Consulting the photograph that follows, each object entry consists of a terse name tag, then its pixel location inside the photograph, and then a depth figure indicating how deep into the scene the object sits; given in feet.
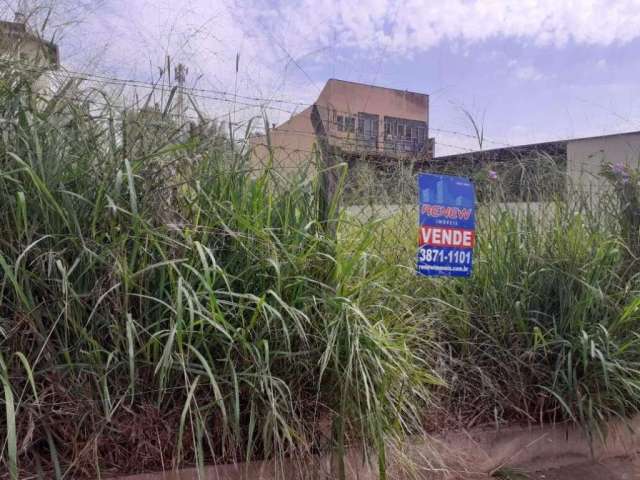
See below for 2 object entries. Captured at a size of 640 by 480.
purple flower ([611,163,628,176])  15.92
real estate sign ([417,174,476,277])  12.44
